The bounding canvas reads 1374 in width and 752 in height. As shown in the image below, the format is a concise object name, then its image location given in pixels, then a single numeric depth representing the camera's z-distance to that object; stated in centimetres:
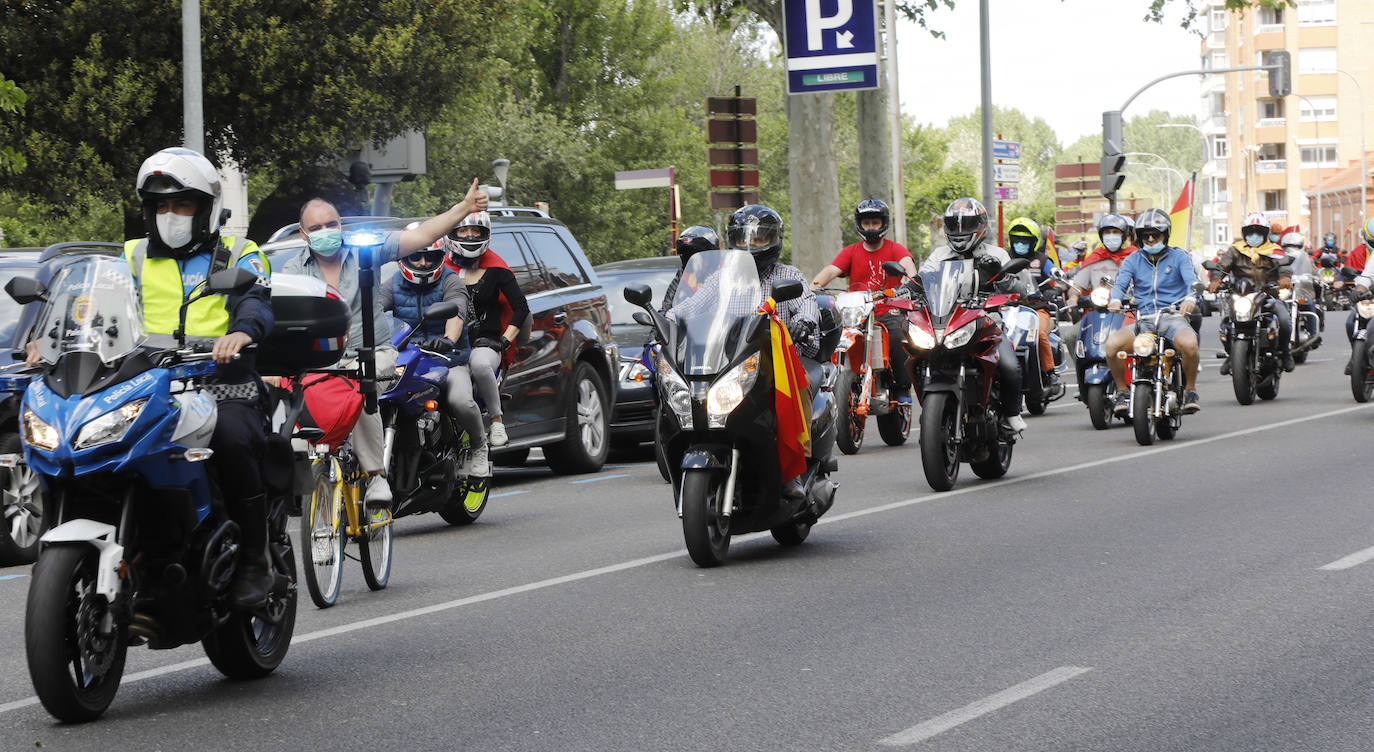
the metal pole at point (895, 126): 3673
